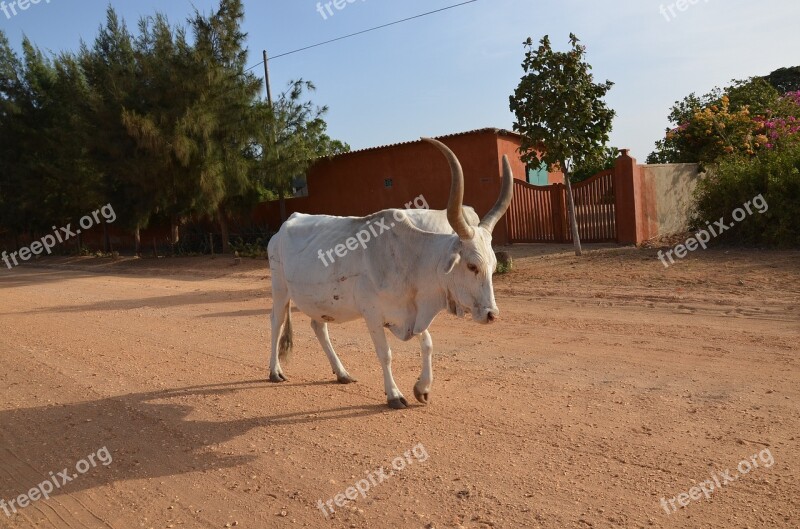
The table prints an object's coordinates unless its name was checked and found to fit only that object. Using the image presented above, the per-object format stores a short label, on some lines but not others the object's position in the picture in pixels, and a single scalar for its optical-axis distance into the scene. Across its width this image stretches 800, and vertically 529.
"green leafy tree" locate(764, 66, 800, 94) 35.44
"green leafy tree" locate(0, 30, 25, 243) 29.73
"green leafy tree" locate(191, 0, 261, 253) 21.59
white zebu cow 4.94
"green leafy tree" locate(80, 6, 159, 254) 21.94
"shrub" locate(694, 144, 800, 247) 13.10
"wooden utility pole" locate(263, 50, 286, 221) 23.11
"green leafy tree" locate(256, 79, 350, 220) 21.94
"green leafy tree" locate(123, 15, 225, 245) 20.97
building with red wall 18.75
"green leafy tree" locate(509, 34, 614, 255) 14.65
